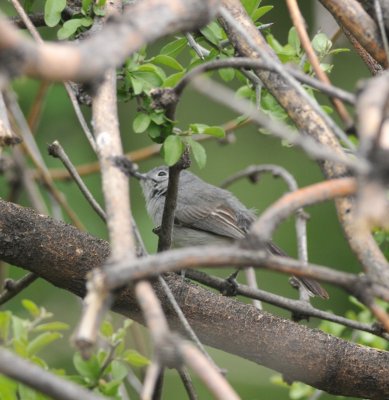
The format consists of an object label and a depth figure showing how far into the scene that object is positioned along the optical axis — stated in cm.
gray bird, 981
